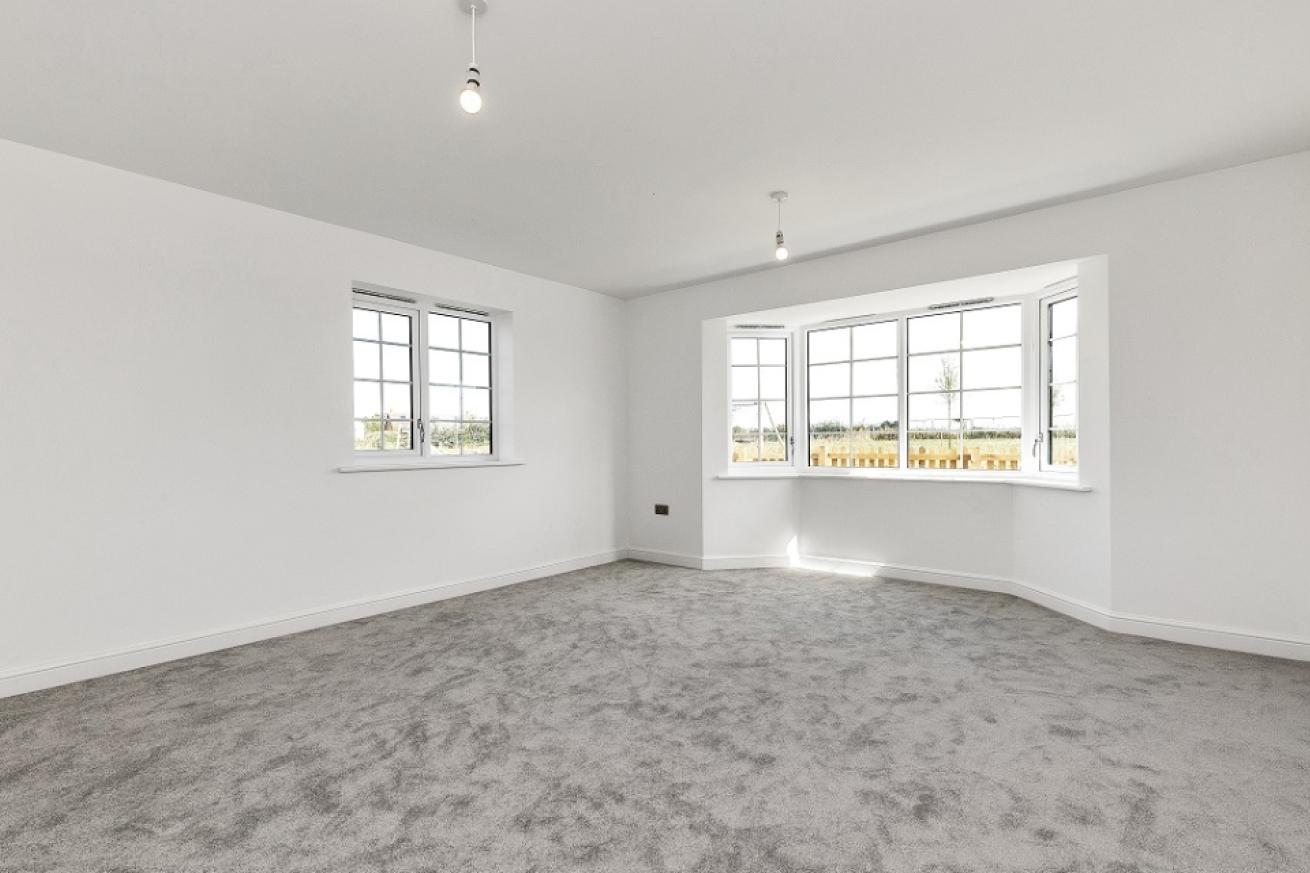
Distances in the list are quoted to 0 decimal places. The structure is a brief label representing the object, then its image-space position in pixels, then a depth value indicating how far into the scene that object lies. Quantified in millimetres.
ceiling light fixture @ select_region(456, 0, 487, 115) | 2055
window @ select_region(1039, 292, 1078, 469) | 4348
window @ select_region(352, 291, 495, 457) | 4488
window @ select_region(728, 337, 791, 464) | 6016
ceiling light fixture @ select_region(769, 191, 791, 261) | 3883
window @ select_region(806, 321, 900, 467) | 5551
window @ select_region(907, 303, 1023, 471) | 4930
